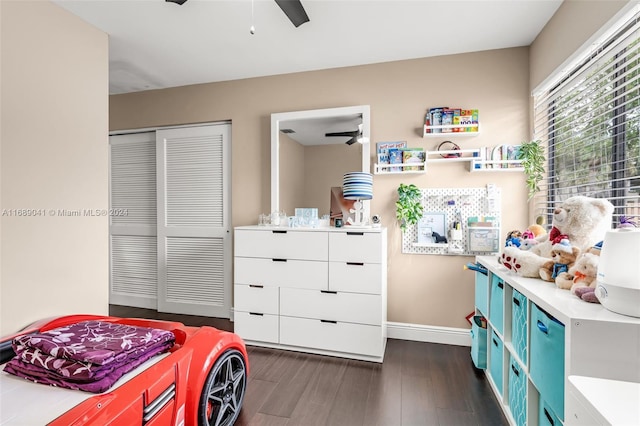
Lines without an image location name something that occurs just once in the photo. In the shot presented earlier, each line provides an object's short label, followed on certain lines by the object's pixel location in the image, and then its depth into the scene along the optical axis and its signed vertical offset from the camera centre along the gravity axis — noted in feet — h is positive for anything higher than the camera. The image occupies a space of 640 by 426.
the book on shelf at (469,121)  8.05 +2.42
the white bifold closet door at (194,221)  10.51 -0.40
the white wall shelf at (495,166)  7.89 +1.20
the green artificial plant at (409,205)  8.44 +0.14
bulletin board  8.13 -0.37
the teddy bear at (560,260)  4.42 -0.77
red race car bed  3.26 -2.15
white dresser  7.48 -2.13
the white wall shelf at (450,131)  8.05 +2.18
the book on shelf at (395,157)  8.63 +1.53
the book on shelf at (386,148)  8.70 +1.83
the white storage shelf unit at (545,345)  2.98 -1.65
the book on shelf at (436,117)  8.29 +2.61
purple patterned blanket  3.61 -1.91
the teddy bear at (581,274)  3.81 -0.87
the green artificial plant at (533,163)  7.33 +1.15
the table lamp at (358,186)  8.22 +0.66
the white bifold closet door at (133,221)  11.46 -0.43
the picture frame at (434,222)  8.48 -0.36
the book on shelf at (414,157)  8.46 +1.51
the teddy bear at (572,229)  4.48 -0.31
